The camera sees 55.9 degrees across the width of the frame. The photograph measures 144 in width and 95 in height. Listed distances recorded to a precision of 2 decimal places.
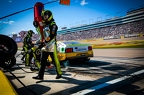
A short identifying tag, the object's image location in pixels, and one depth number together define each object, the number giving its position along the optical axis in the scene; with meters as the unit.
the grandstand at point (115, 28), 59.83
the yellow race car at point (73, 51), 6.36
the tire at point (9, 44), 4.75
